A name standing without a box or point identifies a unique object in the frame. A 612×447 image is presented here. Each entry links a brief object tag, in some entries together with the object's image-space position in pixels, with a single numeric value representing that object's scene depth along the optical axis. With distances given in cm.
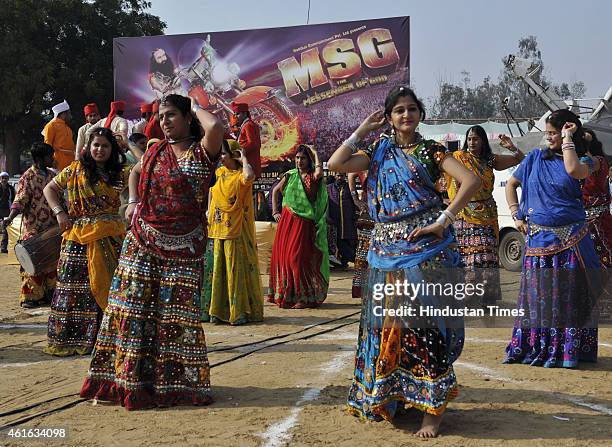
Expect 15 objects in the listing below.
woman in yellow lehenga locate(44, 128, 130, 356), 650
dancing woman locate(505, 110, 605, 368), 618
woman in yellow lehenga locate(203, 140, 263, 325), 817
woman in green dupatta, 945
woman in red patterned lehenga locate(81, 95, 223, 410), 493
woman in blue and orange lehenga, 435
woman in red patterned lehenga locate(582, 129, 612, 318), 798
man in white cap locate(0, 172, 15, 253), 1825
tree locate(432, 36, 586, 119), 6047
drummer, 908
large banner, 1864
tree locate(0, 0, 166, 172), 2997
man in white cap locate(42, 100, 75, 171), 1095
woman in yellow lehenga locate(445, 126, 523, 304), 838
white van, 1302
